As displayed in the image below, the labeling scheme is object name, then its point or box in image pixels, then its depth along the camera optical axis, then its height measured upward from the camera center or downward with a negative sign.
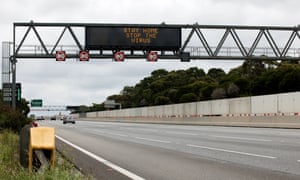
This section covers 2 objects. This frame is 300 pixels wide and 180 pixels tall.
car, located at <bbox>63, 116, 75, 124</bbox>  87.09 -0.80
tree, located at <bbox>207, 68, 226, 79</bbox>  148.75 +10.93
